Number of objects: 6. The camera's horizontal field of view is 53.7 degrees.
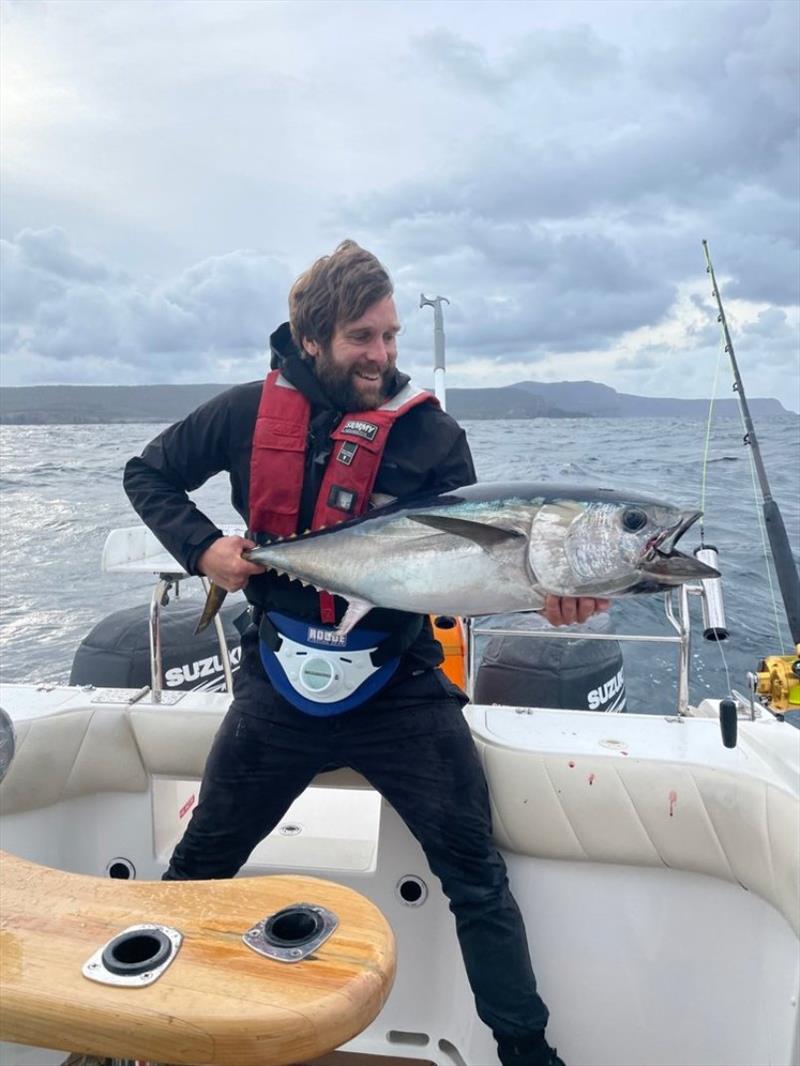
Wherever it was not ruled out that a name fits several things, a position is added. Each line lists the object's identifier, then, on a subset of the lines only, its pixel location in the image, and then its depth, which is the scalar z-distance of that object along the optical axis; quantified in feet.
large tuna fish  6.44
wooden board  3.81
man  8.14
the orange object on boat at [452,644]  13.53
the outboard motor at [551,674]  13.97
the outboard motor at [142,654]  14.84
